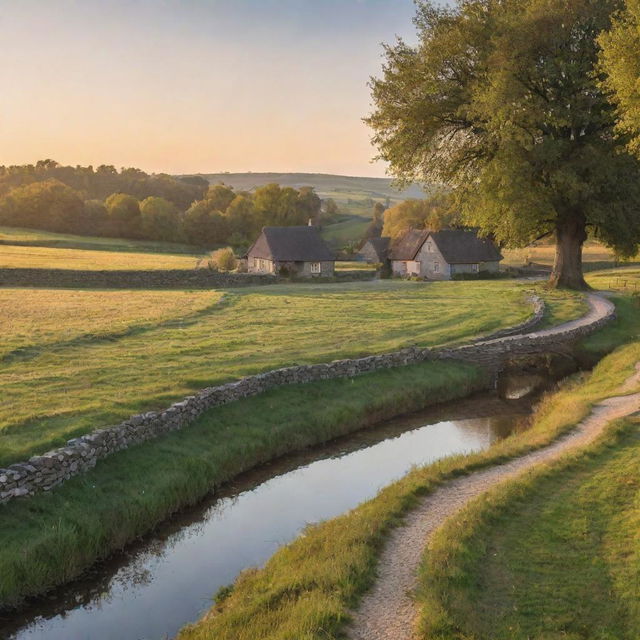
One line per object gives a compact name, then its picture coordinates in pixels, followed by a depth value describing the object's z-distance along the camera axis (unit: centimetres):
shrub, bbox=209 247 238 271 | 6788
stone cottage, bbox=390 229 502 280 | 6931
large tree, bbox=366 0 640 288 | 3616
